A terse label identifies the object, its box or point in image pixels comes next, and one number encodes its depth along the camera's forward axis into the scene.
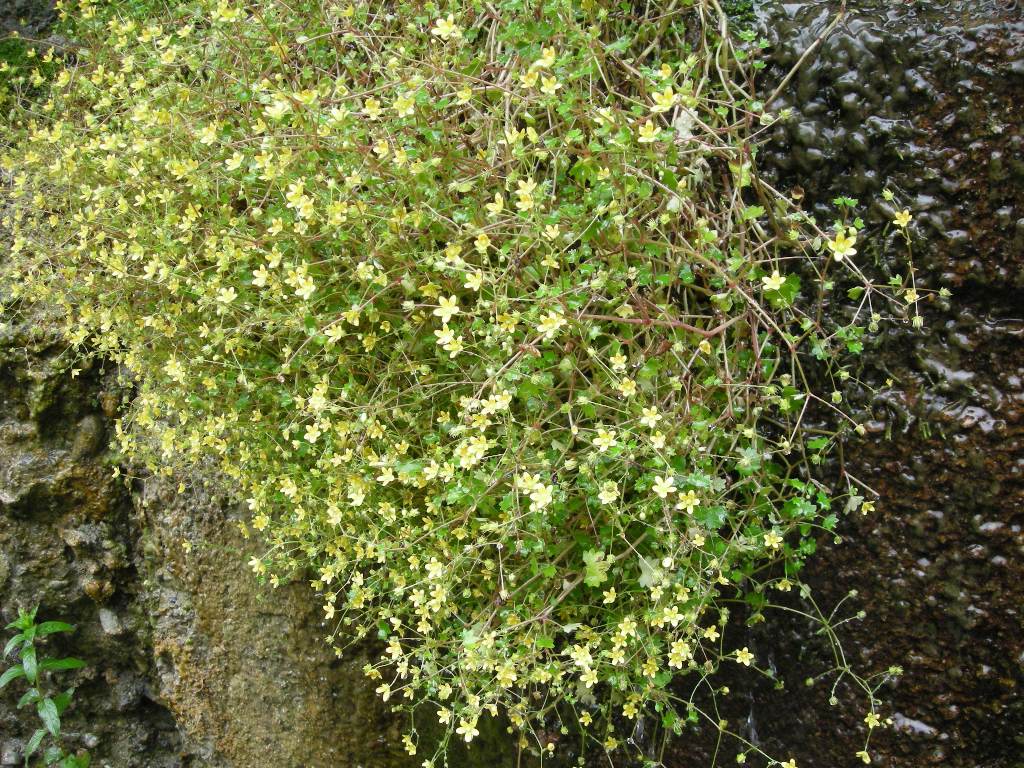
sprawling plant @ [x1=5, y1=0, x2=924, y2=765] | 0.47
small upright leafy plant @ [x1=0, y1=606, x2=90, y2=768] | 0.72
